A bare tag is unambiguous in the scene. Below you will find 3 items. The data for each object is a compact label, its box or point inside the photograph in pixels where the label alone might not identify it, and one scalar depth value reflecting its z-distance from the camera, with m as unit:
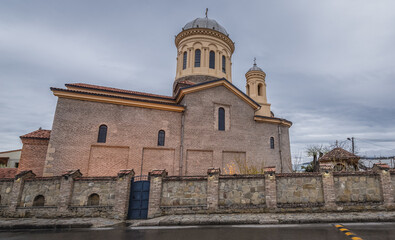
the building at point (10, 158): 28.81
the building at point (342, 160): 14.76
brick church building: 12.95
